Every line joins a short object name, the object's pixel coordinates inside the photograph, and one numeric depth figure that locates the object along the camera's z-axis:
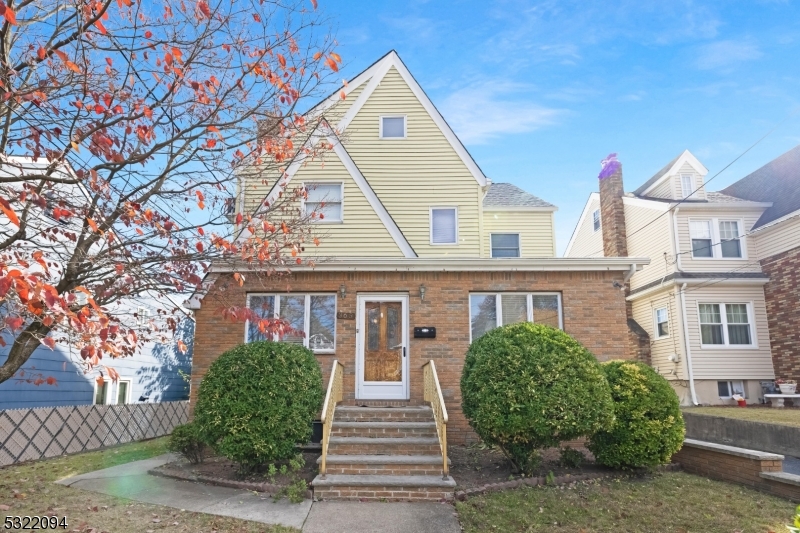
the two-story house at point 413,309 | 10.46
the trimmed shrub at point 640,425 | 7.64
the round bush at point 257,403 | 7.37
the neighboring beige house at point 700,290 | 17.14
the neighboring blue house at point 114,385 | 12.24
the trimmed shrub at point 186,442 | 8.57
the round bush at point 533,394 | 7.14
